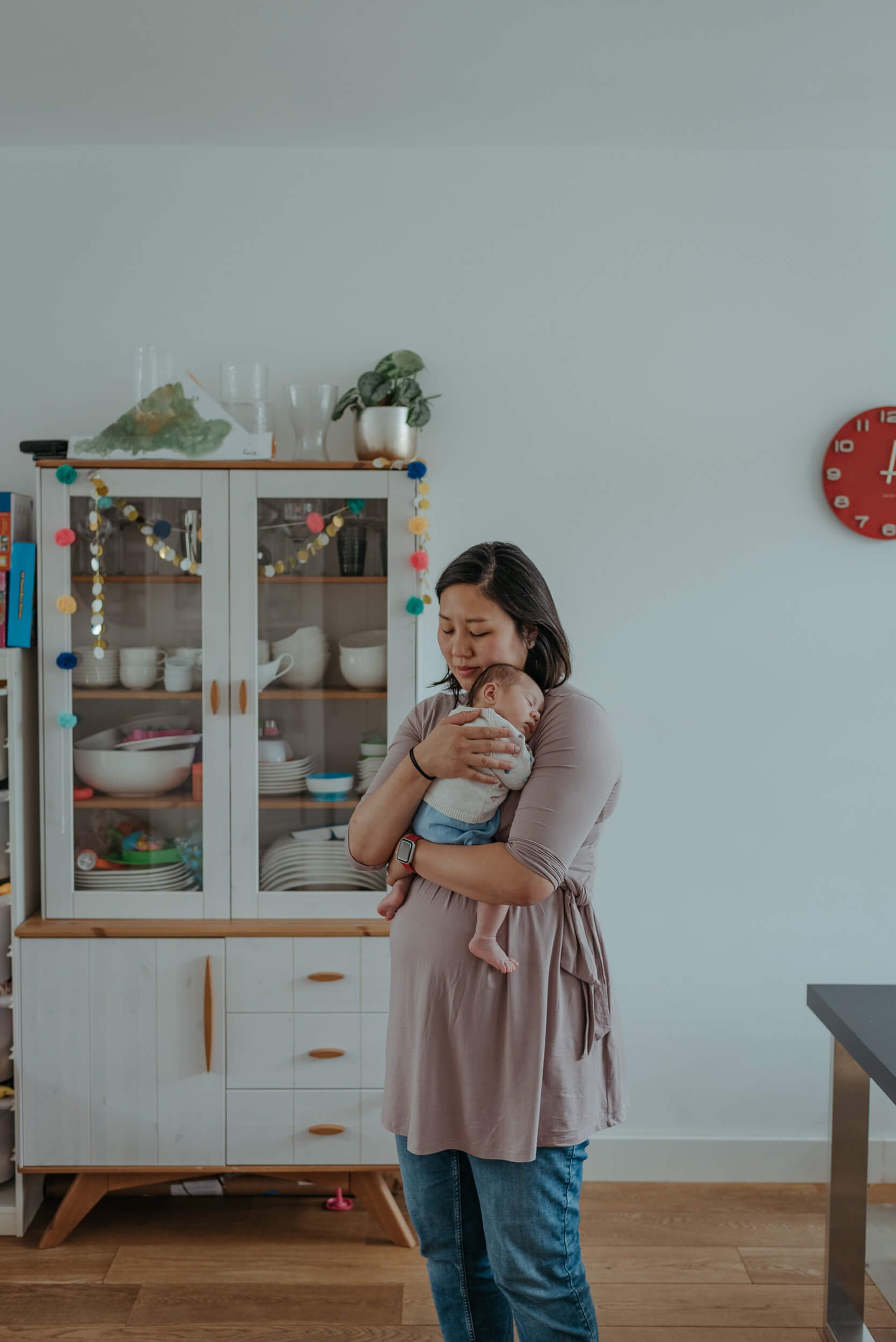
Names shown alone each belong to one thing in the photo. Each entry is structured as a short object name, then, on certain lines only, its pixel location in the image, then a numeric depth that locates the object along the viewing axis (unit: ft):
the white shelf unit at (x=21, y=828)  7.28
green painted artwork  7.31
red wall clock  8.09
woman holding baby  4.37
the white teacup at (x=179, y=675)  7.47
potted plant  7.50
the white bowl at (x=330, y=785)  7.54
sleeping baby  4.40
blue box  7.29
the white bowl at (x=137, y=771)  7.49
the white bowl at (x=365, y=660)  7.47
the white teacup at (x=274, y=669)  7.46
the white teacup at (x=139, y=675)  7.47
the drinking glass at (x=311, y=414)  7.68
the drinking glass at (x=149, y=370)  7.50
